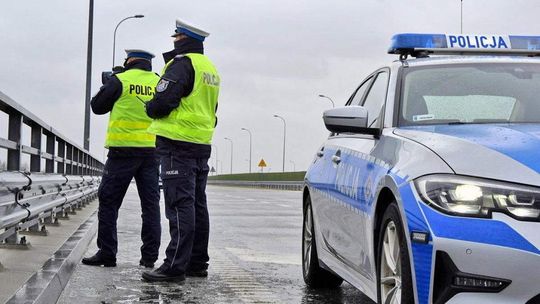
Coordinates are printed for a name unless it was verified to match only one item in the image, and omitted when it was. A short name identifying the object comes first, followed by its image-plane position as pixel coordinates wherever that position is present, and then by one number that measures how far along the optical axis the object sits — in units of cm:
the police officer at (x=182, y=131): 662
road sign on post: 7588
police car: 349
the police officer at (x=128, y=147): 774
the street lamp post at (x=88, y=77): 2775
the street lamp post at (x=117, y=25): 3842
